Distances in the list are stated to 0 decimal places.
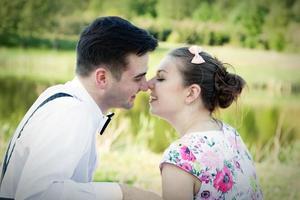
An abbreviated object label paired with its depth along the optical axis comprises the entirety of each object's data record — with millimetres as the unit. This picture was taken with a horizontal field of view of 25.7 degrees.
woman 2382
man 2213
